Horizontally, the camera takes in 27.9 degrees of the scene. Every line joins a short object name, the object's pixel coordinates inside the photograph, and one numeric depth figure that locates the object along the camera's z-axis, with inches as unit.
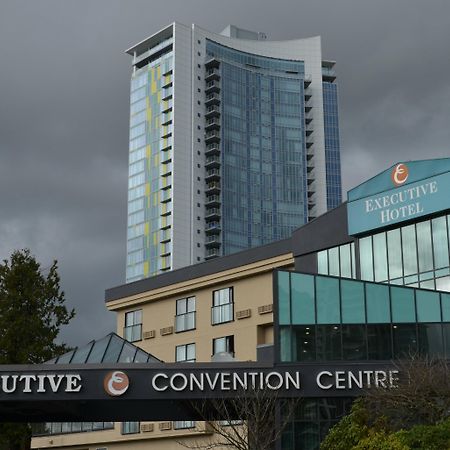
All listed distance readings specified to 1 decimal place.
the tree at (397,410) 1184.2
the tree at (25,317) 2269.9
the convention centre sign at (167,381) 1425.9
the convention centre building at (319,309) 1459.2
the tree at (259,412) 1370.6
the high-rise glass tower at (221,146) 5797.2
